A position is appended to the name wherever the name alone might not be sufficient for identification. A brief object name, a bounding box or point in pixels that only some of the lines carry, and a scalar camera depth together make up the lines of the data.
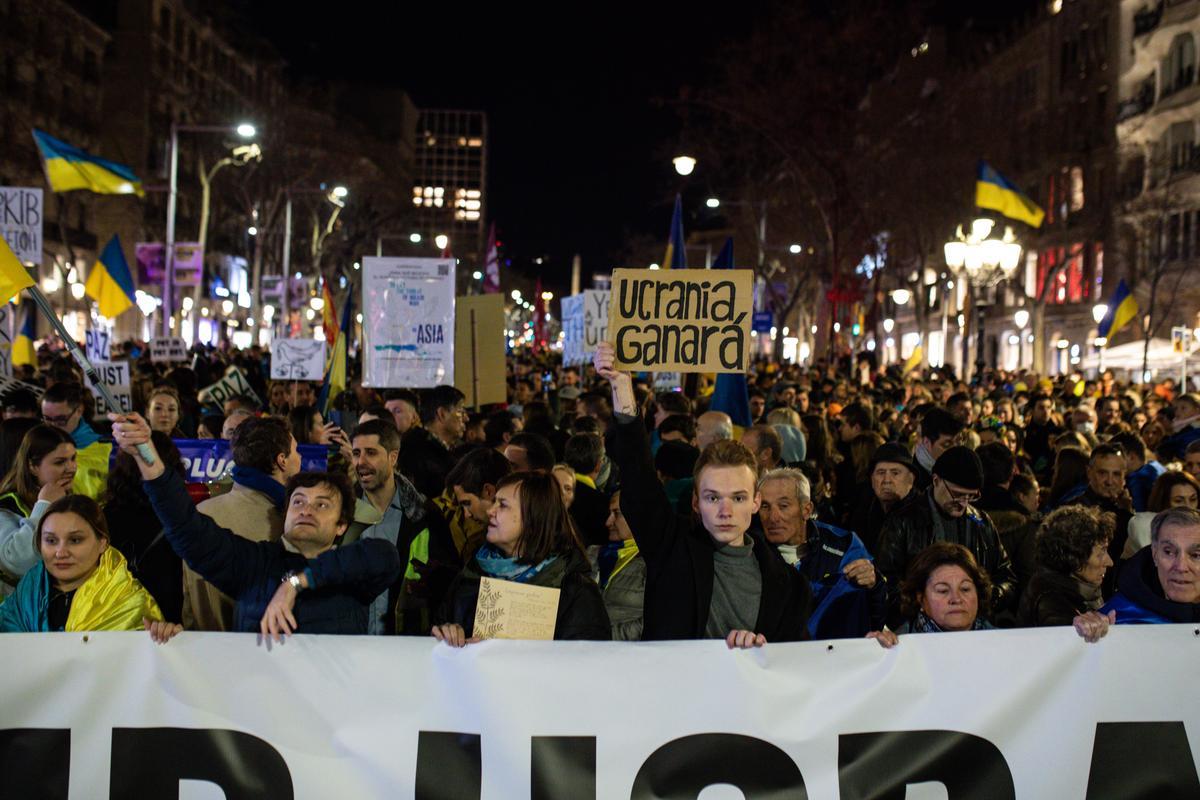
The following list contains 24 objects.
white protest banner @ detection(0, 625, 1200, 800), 4.70
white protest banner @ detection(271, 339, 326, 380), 14.85
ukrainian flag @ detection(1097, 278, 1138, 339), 28.80
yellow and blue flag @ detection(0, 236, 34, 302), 5.44
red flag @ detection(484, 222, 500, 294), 42.56
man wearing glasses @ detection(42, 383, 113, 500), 9.23
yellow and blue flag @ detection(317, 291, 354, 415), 11.96
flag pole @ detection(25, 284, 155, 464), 4.71
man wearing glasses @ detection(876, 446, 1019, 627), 6.68
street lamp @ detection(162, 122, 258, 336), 34.53
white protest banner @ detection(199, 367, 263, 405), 12.55
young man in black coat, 4.81
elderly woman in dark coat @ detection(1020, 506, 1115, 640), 5.66
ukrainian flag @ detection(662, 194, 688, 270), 15.70
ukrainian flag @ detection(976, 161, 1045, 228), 24.78
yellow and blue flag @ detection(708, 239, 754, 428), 11.85
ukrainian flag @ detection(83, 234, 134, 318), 20.62
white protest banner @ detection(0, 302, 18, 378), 12.05
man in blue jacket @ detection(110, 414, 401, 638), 4.74
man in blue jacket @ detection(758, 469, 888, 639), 5.52
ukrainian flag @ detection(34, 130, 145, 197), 24.12
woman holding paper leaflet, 4.95
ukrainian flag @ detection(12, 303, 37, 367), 17.53
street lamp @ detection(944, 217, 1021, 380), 21.31
